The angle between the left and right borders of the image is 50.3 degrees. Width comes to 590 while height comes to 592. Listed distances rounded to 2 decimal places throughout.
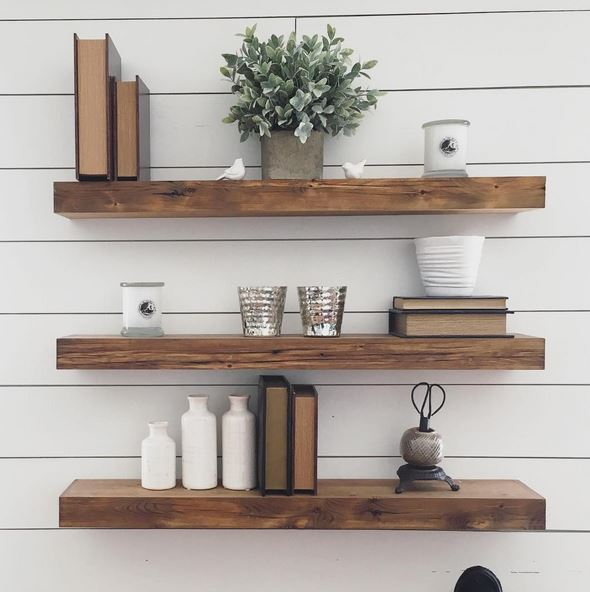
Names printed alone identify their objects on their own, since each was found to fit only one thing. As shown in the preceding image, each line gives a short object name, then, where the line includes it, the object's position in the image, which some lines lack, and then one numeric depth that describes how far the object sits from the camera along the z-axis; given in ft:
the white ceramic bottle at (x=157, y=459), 4.46
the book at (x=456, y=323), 4.27
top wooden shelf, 4.21
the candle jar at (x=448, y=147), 4.31
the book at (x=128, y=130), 4.29
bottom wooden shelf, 4.25
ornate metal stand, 4.38
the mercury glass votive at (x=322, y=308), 4.27
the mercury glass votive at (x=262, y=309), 4.29
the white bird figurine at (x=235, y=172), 4.28
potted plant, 4.16
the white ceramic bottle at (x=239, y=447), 4.41
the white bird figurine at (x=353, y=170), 4.32
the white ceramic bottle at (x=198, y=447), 4.45
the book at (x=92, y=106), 4.18
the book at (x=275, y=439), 4.25
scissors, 4.46
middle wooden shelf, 4.21
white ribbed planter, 4.30
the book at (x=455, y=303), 4.28
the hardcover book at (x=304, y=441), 4.27
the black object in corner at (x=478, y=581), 4.33
